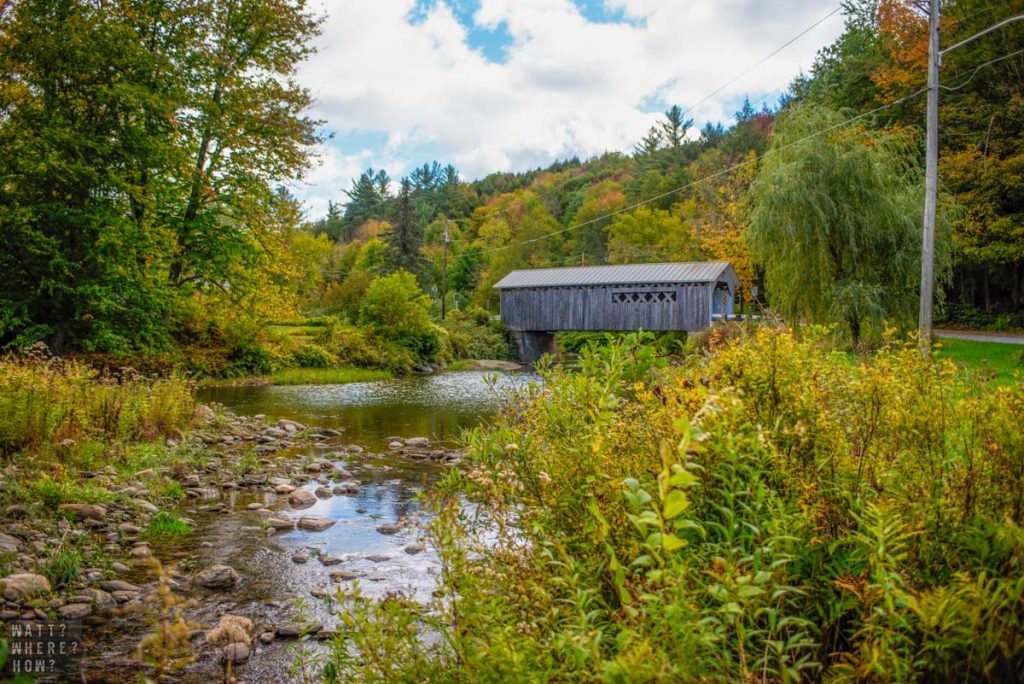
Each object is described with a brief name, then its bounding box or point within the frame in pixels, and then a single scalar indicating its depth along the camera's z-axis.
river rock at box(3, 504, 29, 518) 5.91
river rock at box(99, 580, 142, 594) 4.95
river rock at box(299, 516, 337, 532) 6.92
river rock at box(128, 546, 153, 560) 5.62
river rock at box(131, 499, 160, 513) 6.81
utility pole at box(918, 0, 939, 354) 10.67
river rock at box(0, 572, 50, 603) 4.48
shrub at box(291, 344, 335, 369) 23.55
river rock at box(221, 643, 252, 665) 4.03
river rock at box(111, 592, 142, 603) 4.81
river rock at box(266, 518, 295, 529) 6.86
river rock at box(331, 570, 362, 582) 5.47
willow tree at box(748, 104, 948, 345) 15.45
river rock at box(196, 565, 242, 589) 5.24
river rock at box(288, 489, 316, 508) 7.85
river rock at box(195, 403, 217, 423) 11.91
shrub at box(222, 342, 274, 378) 21.15
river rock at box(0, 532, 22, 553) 5.09
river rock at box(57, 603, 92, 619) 4.47
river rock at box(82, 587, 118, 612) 4.66
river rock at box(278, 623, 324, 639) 4.43
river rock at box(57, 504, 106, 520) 6.27
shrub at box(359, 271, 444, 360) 28.30
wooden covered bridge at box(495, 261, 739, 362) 27.11
